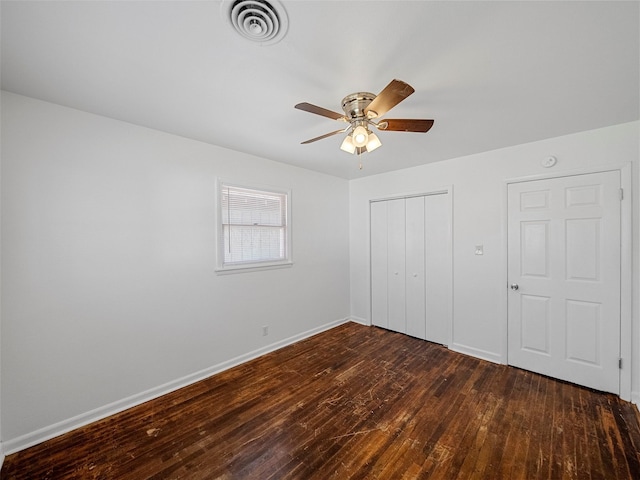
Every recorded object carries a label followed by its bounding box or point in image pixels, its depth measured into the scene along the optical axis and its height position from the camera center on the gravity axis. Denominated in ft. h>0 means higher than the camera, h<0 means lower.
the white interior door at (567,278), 7.59 -1.39
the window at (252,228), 9.33 +0.40
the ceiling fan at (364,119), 4.93 +2.52
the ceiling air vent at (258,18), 3.52 +3.25
